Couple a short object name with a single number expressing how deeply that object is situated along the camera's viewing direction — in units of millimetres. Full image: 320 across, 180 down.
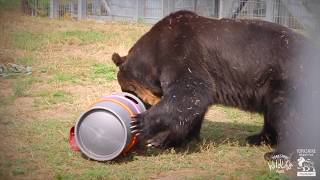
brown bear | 10789
